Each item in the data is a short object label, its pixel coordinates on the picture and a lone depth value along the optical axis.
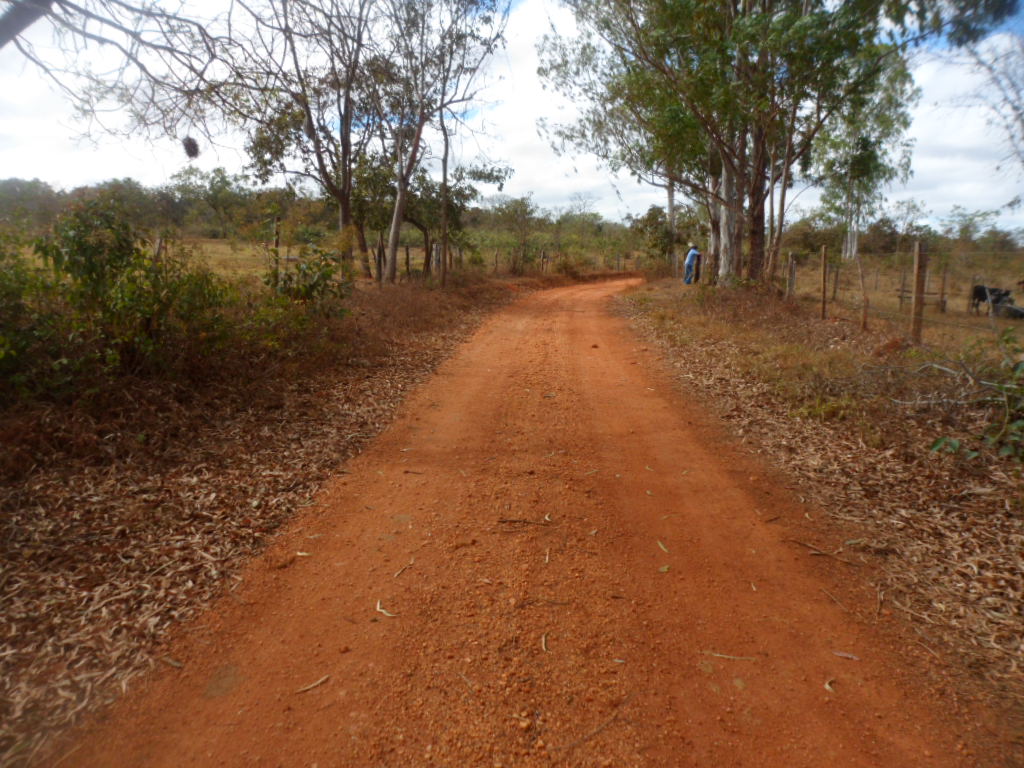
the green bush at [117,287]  5.26
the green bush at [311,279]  9.09
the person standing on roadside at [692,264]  22.02
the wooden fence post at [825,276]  12.37
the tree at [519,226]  30.89
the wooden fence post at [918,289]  8.77
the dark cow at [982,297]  10.17
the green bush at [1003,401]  4.88
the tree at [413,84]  15.86
